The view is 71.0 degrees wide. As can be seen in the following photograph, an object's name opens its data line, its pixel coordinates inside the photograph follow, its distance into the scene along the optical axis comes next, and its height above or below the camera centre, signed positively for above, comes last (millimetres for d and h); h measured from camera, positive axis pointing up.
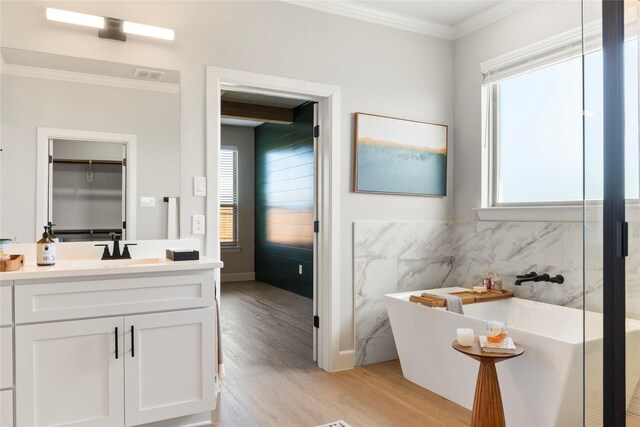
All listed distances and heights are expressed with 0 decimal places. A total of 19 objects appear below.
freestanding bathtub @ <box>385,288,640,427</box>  1368 -762
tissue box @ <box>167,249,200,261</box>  2516 -229
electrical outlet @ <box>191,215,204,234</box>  2893 -62
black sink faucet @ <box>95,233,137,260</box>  2662 -224
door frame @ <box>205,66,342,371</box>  3320 +52
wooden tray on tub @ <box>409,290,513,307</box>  2951 -580
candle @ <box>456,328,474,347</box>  2328 -632
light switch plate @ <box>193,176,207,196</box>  2895 +185
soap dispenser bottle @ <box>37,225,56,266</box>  2342 -199
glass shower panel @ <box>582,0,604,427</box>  1335 +14
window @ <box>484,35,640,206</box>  3102 +636
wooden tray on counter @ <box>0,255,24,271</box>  2096 -235
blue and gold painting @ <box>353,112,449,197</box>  3516 +487
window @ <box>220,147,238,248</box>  7617 +318
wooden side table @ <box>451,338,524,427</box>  2195 -889
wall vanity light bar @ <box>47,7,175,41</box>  2496 +1099
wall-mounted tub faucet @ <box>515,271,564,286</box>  3068 -437
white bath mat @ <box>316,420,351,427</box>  2471 -1157
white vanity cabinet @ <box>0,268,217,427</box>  2068 -672
